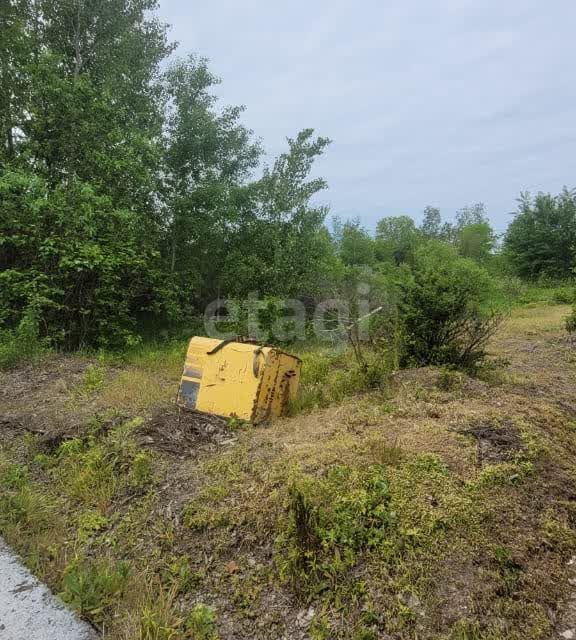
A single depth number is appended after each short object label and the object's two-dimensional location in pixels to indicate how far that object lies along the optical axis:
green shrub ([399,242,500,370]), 4.51
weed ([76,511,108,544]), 2.44
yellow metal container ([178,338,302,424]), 3.73
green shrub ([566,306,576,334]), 7.27
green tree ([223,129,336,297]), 9.16
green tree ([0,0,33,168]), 7.70
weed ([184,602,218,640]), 1.79
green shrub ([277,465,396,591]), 1.95
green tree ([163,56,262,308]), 9.05
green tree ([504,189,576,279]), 16.61
